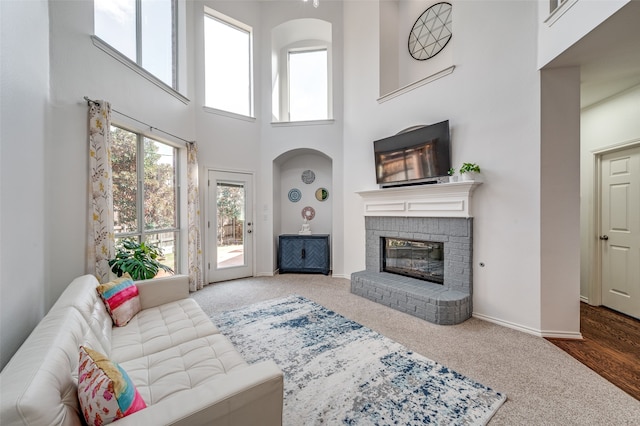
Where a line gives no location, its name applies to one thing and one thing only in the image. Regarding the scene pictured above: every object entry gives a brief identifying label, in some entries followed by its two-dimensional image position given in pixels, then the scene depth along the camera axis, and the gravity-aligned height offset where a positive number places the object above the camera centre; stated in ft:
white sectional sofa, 2.57 -2.26
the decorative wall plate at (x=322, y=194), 17.68 +1.11
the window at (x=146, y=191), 10.15 +0.91
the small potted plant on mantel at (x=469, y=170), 9.61 +1.42
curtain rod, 8.18 +3.55
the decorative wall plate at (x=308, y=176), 17.87 +2.34
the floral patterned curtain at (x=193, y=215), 13.23 -0.17
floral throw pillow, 2.89 -2.06
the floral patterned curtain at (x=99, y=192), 8.26 +0.65
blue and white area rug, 5.21 -4.02
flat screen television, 10.62 +2.40
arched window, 17.31 +9.19
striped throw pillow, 6.50 -2.23
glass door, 14.85 -0.86
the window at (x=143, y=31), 9.15 +7.26
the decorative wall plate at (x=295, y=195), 18.07 +1.08
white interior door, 9.46 -0.86
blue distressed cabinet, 16.43 -2.68
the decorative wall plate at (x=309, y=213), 17.89 -0.16
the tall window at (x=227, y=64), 14.96 +8.80
